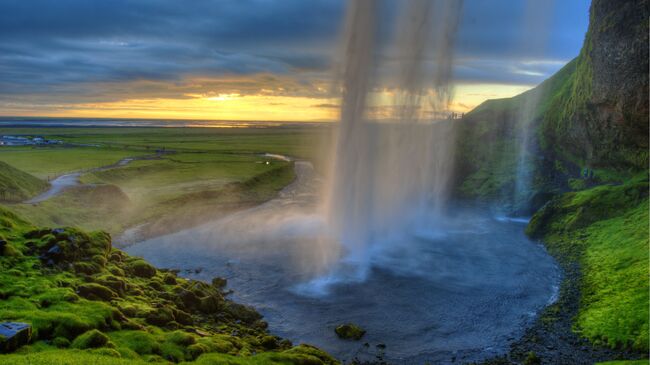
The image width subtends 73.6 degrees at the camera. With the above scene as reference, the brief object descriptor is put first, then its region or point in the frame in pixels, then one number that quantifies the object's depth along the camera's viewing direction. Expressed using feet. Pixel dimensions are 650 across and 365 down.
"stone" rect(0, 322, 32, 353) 58.03
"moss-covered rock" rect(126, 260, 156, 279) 114.83
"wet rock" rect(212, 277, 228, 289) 124.98
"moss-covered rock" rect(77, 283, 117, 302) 87.50
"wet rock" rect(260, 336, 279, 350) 89.24
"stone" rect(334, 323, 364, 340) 96.27
